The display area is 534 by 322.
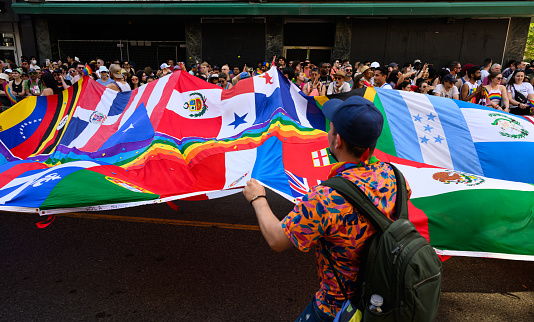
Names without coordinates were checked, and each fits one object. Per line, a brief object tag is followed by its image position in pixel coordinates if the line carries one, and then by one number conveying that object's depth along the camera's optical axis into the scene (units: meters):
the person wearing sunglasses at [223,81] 9.20
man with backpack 1.63
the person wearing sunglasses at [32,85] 10.70
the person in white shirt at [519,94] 8.07
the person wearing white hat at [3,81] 10.82
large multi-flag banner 3.37
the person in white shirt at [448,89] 7.77
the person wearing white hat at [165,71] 12.10
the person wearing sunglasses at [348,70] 9.73
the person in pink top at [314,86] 8.65
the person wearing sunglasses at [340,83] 8.16
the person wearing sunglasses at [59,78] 11.60
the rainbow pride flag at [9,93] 10.60
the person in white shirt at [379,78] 7.18
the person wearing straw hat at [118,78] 8.68
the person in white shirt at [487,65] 12.77
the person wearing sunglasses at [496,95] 7.67
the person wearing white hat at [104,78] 8.94
